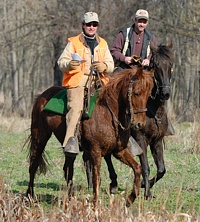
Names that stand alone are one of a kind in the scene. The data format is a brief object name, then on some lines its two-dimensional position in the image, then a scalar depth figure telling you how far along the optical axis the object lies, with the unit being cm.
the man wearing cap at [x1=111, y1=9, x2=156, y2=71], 1872
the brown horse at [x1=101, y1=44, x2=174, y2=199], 1678
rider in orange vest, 1554
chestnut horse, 1436
